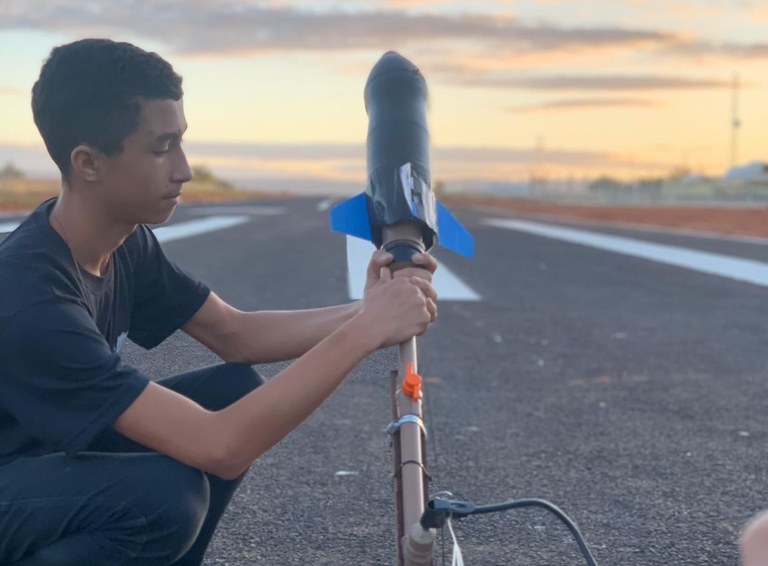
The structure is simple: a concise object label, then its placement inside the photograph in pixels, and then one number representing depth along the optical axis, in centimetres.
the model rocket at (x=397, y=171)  195
